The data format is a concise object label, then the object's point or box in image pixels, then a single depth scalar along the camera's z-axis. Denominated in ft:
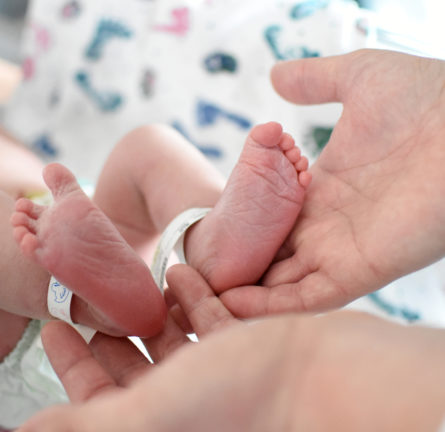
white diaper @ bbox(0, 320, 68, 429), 1.11
